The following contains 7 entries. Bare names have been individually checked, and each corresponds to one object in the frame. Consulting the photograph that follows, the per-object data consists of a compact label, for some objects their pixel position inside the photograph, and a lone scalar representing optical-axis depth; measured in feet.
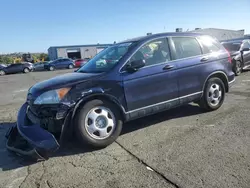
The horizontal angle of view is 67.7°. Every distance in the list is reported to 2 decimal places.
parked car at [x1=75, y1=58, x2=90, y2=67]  97.05
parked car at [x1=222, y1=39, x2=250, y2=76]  27.43
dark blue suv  9.20
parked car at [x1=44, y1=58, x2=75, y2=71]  88.36
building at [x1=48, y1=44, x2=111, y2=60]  146.17
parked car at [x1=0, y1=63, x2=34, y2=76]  78.89
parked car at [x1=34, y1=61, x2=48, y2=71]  92.68
